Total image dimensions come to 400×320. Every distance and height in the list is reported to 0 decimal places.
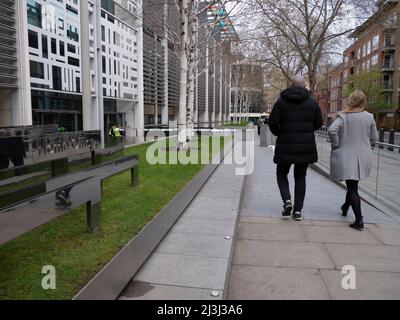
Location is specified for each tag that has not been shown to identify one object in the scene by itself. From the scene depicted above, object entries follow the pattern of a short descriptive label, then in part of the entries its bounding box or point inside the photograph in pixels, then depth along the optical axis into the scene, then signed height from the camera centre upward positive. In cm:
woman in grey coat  499 -26
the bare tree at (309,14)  1758 +550
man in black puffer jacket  511 +2
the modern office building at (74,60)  1691 +386
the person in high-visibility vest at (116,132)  2062 -42
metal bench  256 -61
